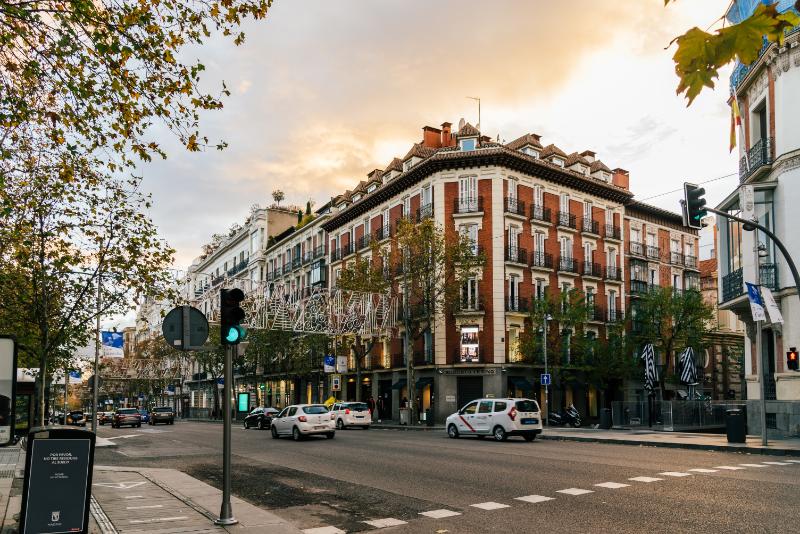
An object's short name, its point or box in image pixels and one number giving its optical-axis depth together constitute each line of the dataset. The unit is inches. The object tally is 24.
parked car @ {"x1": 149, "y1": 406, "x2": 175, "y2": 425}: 2044.8
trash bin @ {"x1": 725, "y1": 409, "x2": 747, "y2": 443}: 856.9
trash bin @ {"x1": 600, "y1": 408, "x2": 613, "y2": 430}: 1328.7
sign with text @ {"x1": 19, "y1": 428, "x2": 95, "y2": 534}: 289.3
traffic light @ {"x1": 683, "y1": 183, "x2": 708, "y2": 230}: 654.5
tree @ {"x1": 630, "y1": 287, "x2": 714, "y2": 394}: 1925.4
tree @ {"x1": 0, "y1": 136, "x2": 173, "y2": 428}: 673.6
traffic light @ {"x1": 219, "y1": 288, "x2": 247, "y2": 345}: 366.9
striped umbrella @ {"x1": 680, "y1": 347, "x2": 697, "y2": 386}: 1462.8
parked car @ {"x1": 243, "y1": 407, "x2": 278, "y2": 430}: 1549.0
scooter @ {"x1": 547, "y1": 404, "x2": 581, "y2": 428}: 1469.0
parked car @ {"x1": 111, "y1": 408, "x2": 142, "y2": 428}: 1891.0
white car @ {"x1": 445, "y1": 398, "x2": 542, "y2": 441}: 984.3
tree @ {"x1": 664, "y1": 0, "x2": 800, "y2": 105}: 129.6
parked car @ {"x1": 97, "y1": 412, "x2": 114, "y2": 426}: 2296.4
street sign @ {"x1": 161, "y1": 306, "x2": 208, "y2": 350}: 383.2
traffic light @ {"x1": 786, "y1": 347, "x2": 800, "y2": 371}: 821.4
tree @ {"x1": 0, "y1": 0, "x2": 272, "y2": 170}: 338.0
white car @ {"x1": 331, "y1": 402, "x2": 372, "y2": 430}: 1428.4
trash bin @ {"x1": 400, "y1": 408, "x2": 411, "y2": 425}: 1628.4
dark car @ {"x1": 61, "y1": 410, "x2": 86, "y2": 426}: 2075.5
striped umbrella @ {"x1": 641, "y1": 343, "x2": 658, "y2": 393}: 1448.1
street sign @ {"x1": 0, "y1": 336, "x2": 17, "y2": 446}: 285.9
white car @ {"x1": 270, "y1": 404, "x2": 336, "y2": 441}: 1041.5
